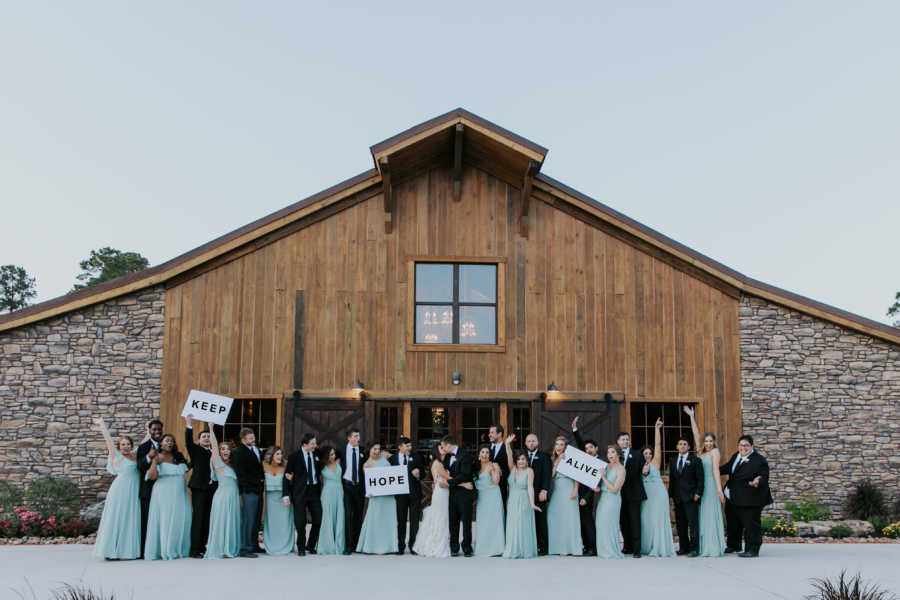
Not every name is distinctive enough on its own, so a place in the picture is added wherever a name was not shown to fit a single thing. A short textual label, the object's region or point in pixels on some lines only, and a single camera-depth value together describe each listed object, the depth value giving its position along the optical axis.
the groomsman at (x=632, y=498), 11.02
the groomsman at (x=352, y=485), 11.16
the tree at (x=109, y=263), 37.53
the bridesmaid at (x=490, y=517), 10.93
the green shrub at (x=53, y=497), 13.23
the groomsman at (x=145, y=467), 10.42
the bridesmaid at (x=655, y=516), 11.03
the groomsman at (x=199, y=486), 10.64
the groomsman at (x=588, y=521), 11.09
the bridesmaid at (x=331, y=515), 11.04
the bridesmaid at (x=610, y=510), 10.87
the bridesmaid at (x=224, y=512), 10.57
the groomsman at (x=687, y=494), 11.05
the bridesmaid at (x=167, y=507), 10.38
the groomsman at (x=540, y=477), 11.03
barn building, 14.35
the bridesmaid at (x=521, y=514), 10.78
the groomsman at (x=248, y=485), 10.82
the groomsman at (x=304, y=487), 10.91
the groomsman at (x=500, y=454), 11.22
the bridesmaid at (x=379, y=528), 11.11
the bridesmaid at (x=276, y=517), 10.96
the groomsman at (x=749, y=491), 10.97
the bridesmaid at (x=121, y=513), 10.23
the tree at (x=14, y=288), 35.56
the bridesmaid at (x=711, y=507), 11.04
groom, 10.95
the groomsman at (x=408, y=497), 11.21
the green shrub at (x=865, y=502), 14.25
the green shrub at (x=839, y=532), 13.46
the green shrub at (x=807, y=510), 14.24
